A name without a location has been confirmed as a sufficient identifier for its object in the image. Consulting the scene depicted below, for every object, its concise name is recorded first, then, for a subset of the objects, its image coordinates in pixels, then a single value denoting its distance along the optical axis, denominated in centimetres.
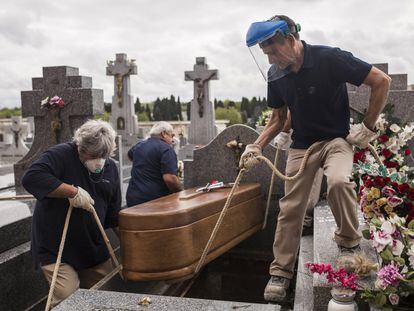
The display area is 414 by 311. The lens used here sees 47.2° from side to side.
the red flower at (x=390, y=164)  418
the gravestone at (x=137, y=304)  279
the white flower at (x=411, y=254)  237
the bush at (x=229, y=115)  3172
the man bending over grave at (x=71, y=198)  348
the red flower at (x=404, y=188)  275
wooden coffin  361
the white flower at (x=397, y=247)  243
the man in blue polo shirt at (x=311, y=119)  315
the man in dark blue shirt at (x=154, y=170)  508
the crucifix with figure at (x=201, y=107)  1705
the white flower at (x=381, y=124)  451
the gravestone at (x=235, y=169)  611
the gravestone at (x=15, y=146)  1661
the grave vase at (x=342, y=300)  257
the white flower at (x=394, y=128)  447
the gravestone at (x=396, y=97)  724
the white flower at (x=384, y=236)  243
